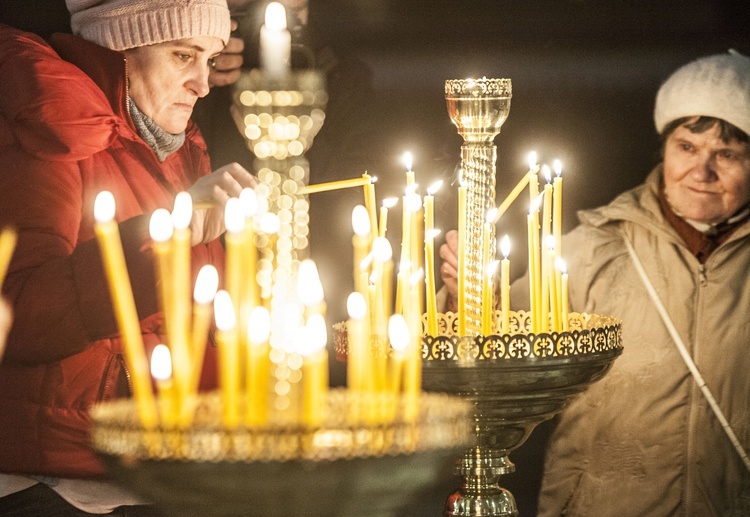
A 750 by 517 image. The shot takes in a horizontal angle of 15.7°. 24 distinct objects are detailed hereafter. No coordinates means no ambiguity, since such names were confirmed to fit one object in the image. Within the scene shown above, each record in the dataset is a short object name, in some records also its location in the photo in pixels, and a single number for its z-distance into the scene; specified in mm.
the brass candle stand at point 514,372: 3364
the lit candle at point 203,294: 3093
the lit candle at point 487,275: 3523
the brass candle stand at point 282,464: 2952
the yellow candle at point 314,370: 2985
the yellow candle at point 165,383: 3028
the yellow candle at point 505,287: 3597
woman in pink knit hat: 3557
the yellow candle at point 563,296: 3567
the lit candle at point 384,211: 3515
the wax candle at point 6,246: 3495
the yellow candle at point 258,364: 3004
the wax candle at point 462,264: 3515
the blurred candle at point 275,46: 3020
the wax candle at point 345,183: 3420
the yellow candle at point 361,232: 3235
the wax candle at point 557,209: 3599
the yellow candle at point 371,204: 3462
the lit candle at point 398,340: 3117
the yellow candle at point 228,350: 3023
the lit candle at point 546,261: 3565
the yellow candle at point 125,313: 3030
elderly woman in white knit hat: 4124
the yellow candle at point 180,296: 3058
